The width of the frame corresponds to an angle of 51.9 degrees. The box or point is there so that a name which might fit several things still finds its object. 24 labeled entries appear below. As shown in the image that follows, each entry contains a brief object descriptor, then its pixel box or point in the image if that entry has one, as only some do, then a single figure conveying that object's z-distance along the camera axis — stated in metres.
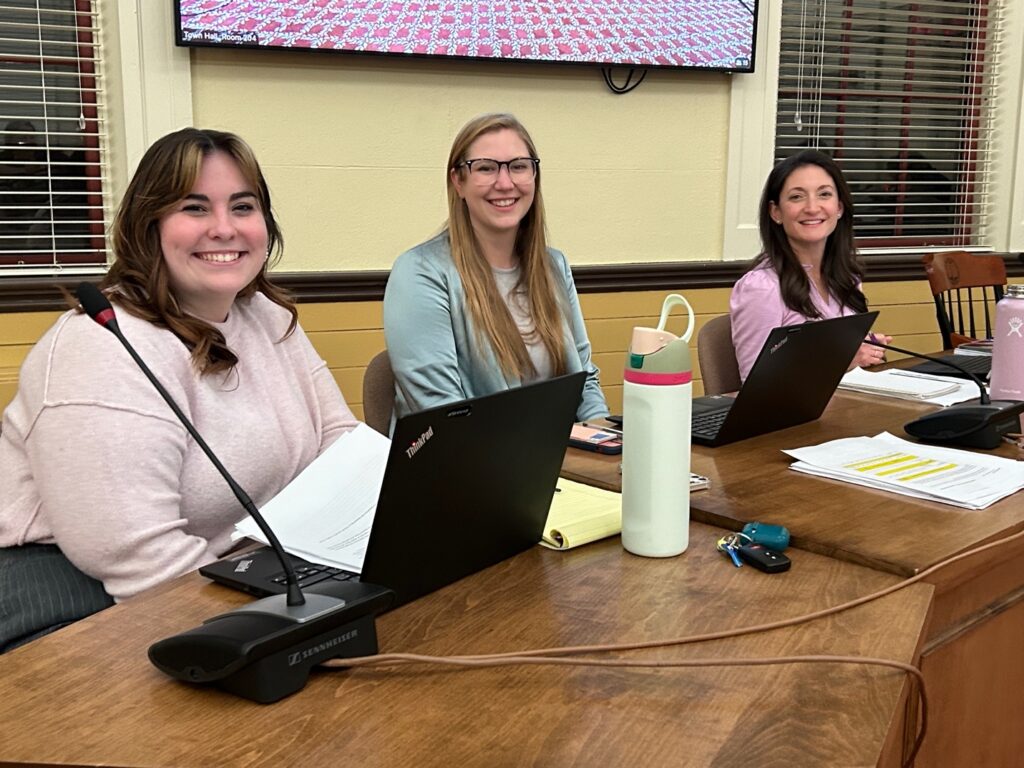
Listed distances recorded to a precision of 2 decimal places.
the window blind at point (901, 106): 3.82
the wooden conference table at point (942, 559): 1.27
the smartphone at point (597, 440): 1.74
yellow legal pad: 1.29
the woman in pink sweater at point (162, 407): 1.32
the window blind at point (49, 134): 2.70
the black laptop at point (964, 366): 2.40
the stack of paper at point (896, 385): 2.19
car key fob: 1.20
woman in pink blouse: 2.68
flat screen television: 2.79
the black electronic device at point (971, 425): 1.73
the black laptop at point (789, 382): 1.71
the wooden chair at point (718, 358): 2.54
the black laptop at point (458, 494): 1.03
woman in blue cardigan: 2.32
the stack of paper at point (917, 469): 1.48
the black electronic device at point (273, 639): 0.89
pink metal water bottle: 1.88
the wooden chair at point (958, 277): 3.22
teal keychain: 1.27
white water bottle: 1.18
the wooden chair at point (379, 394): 2.22
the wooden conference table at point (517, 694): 0.82
